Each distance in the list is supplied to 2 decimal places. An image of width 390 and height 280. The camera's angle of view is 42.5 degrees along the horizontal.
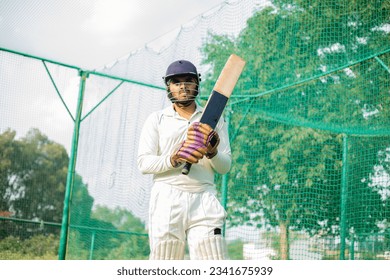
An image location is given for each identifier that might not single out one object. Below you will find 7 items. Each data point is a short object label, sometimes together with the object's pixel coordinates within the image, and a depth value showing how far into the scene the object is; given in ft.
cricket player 8.45
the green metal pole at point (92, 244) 26.84
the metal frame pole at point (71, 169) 21.16
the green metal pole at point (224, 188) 21.63
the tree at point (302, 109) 18.58
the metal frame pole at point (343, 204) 20.16
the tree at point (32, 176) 27.55
